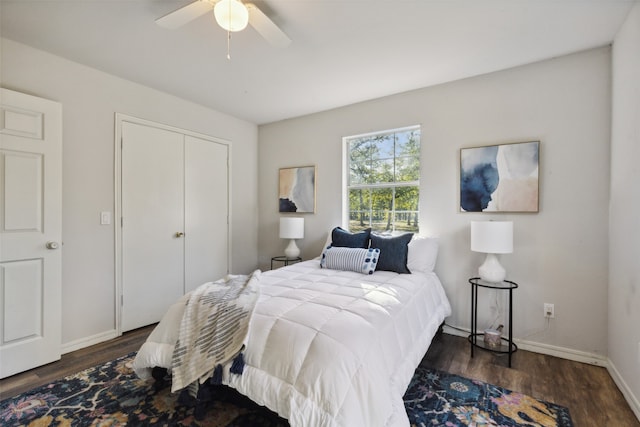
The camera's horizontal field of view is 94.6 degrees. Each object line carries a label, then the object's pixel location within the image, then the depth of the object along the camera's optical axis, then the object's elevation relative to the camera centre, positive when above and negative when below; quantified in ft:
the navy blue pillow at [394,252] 8.63 -1.18
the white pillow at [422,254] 8.86 -1.25
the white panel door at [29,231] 7.00 -0.51
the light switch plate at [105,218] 8.96 -0.22
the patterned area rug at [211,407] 5.37 -3.83
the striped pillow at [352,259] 8.59 -1.40
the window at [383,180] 10.49 +1.23
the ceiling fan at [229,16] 5.32 +3.72
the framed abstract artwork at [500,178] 8.20 +1.05
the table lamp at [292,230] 11.97 -0.72
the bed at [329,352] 4.00 -2.24
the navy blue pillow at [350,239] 9.70 -0.89
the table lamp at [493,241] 7.54 -0.70
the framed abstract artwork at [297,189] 12.55 +1.00
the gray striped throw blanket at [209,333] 4.87 -2.14
